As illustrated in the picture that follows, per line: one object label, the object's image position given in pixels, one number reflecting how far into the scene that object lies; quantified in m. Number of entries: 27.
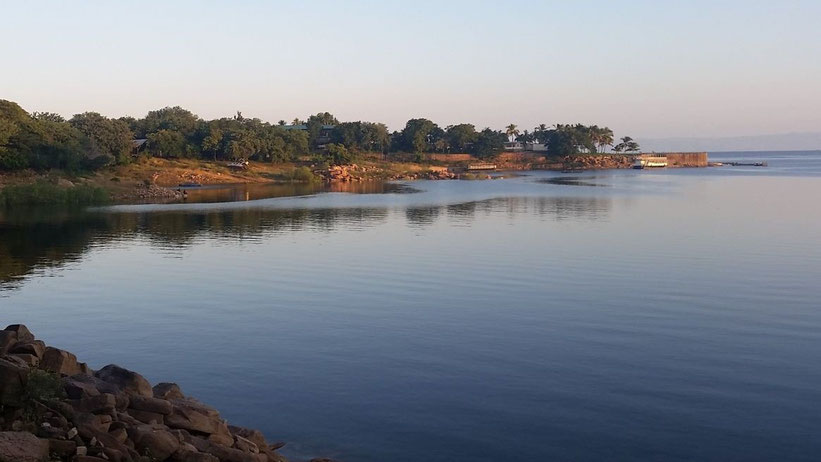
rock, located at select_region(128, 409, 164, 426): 14.83
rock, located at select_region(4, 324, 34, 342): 17.72
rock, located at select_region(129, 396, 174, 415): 15.13
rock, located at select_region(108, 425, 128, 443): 13.34
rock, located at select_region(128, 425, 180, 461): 13.34
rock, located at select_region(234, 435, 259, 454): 15.05
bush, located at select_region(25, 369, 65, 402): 13.76
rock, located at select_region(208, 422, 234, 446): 15.05
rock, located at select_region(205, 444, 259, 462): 14.02
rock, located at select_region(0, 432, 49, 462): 11.28
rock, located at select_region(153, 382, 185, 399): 17.00
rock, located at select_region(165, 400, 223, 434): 15.13
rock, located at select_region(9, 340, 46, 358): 16.45
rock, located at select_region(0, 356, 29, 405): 13.57
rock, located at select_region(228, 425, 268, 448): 15.88
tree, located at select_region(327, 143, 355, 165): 178.88
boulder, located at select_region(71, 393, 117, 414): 13.98
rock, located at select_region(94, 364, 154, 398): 16.09
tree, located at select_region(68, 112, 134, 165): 128.50
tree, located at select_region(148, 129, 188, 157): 149.12
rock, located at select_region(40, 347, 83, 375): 16.31
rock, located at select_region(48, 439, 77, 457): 12.35
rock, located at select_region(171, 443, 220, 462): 13.29
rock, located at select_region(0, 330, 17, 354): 16.53
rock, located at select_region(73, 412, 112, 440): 13.09
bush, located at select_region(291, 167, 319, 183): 156.12
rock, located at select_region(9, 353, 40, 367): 15.72
